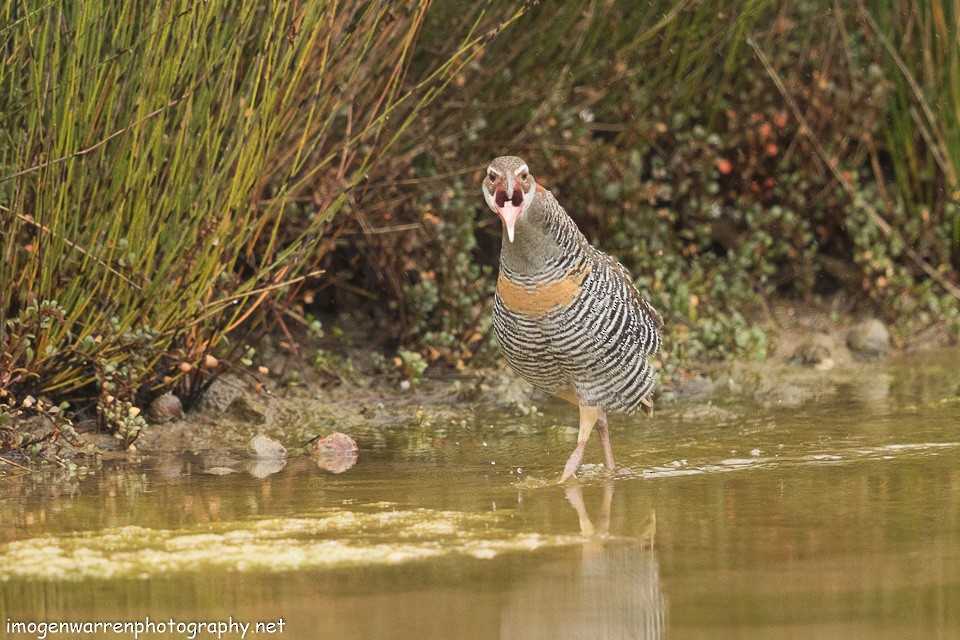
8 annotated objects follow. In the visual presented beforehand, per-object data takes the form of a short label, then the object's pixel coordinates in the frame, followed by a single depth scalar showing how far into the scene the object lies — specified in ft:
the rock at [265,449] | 40.24
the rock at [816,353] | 54.60
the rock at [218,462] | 38.11
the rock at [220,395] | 45.70
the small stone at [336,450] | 39.45
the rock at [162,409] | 43.55
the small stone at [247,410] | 45.44
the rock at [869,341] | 56.24
